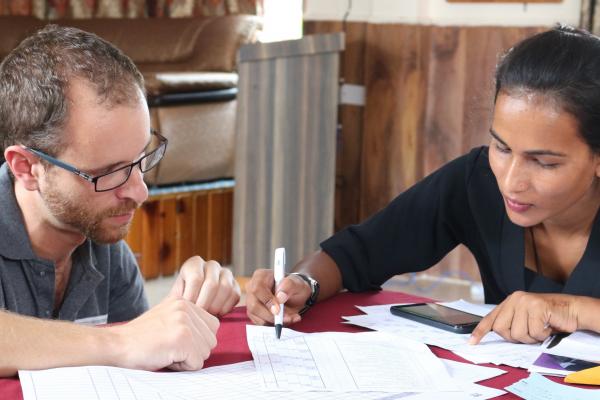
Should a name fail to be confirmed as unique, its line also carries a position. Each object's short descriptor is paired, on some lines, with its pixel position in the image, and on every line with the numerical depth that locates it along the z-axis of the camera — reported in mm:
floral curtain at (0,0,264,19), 5695
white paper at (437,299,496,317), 1514
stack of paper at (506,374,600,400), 1249
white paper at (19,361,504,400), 1199
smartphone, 1438
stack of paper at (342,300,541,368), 1352
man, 1449
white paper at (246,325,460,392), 1255
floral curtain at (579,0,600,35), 2968
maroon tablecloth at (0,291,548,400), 1285
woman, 1445
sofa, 3491
